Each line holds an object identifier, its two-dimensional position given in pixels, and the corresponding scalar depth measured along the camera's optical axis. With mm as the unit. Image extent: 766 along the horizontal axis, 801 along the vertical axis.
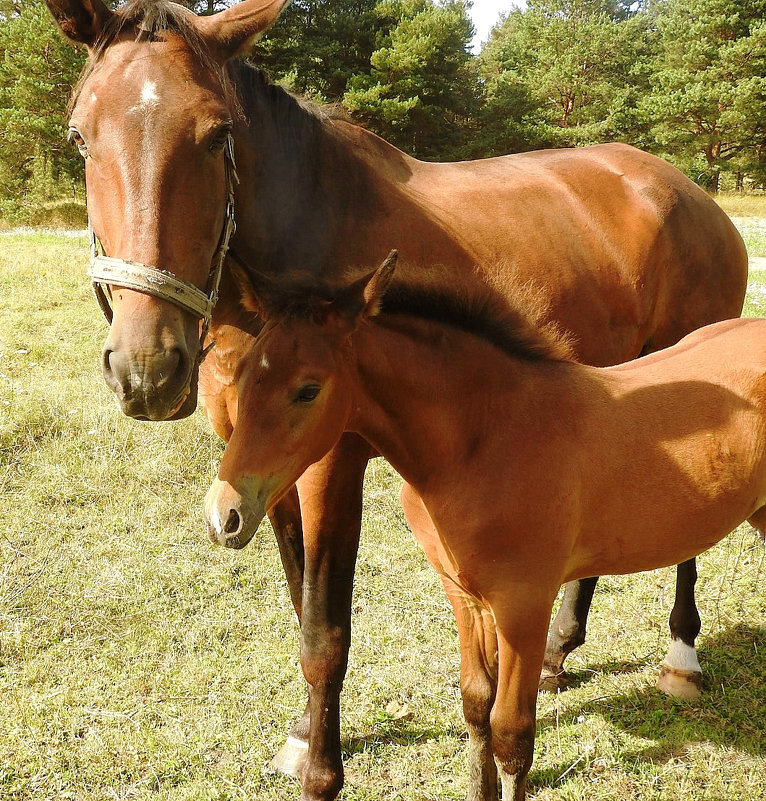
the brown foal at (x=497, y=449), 1759
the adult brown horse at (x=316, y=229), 1854
